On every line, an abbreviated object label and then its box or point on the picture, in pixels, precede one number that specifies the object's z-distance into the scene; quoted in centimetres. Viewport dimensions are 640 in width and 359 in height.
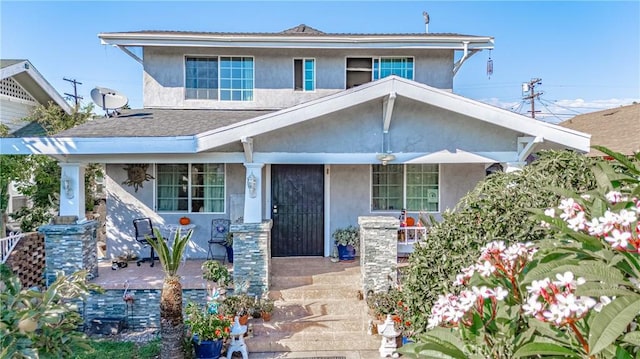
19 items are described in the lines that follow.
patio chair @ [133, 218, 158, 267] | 948
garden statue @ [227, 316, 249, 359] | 620
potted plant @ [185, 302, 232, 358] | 604
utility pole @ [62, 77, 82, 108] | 2671
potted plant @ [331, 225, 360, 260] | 988
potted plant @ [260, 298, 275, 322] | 704
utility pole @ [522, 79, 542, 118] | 2845
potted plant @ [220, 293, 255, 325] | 671
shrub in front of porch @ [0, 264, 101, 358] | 384
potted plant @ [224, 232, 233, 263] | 928
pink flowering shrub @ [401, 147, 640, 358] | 186
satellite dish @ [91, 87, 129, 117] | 1043
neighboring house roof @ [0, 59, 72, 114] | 1323
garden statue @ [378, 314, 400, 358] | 629
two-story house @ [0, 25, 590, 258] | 795
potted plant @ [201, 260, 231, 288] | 768
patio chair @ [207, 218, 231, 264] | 984
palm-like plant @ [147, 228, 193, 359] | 592
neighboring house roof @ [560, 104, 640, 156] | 1541
